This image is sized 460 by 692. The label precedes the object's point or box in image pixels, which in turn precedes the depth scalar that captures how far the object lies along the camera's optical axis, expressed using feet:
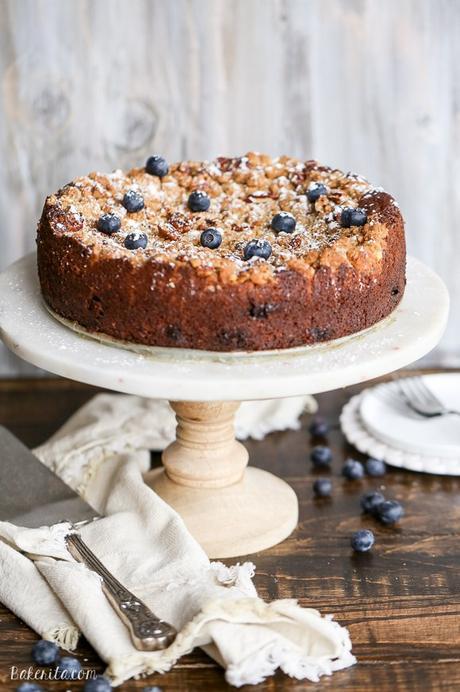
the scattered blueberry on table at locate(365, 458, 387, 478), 3.79
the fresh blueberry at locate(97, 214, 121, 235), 3.42
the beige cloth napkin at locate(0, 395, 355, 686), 3.07
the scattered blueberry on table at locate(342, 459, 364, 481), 3.78
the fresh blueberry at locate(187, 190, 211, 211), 3.60
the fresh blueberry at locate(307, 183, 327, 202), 3.60
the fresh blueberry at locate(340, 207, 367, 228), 3.43
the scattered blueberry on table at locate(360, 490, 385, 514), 3.62
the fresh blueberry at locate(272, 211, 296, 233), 3.48
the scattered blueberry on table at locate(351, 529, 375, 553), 3.46
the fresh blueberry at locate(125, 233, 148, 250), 3.36
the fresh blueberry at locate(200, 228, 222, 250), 3.40
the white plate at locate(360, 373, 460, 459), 3.80
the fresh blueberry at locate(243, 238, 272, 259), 3.31
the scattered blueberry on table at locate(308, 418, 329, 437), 4.00
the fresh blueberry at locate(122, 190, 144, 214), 3.55
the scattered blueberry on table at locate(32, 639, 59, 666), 3.12
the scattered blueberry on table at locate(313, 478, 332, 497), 3.71
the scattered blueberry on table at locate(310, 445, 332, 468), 3.86
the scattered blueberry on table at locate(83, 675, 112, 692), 3.01
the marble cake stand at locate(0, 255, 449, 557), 3.18
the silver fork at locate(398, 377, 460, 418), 3.95
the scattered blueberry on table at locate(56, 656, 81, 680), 3.08
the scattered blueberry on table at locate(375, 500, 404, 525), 3.58
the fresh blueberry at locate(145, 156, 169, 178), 3.71
